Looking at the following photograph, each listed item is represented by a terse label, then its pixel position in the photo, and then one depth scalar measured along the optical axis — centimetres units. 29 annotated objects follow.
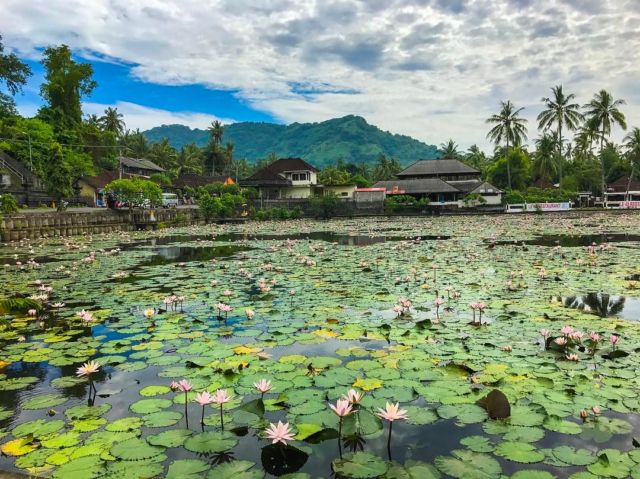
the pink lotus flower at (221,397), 303
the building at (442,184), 5078
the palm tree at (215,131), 7675
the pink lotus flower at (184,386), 324
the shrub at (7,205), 2219
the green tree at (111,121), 6238
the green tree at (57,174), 2903
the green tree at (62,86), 4384
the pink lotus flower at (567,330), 446
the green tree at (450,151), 7156
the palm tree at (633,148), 5284
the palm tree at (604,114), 4969
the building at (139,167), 5449
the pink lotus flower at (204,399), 304
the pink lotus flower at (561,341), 441
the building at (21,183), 3249
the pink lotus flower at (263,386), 321
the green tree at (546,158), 5841
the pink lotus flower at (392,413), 269
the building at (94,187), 4812
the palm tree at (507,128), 5744
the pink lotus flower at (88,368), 352
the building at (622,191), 5453
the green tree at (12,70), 3466
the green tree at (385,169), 7395
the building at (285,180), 5391
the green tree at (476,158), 7323
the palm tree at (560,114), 5212
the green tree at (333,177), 5804
